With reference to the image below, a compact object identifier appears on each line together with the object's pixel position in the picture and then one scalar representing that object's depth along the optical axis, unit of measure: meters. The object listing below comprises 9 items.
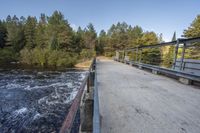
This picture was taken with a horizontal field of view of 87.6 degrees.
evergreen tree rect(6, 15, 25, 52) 26.43
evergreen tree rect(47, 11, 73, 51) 24.75
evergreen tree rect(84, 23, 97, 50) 28.13
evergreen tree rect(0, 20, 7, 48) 27.41
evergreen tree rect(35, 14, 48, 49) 25.55
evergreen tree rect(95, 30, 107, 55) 31.11
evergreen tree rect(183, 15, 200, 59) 14.42
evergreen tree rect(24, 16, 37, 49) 26.50
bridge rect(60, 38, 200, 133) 1.24
